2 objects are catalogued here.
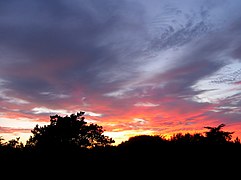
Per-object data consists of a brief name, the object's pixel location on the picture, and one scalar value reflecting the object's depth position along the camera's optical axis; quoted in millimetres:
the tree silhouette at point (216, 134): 11901
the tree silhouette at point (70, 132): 14749
